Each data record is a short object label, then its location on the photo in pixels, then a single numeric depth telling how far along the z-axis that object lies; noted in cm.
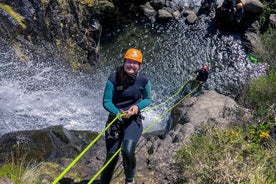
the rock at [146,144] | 543
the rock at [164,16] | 1563
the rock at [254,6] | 1526
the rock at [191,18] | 1560
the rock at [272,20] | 1486
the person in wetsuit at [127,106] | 450
